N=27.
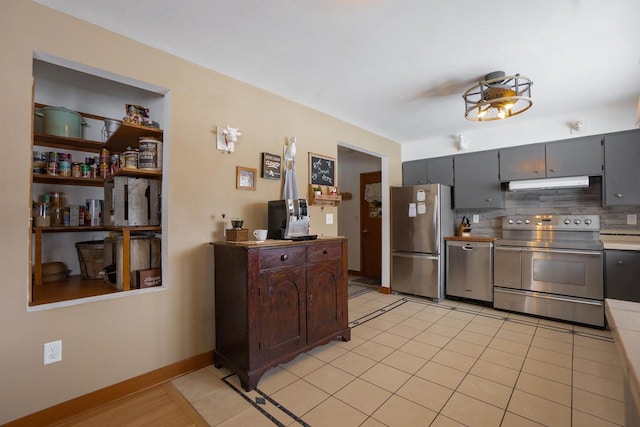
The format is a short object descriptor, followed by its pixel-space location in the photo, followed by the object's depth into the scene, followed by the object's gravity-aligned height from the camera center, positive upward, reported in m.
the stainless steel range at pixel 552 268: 3.03 -0.58
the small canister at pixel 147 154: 2.08 +0.45
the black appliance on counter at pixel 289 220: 2.37 -0.03
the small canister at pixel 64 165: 2.11 +0.38
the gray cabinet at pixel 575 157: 3.25 +0.70
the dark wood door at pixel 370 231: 5.46 -0.27
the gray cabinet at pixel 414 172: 4.52 +0.71
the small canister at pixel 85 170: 2.24 +0.36
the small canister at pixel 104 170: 2.25 +0.36
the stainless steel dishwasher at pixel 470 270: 3.67 -0.70
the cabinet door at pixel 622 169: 3.05 +0.52
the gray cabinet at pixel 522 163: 3.57 +0.69
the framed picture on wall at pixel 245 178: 2.48 +0.34
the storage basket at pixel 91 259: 2.24 -0.33
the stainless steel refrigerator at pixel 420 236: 3.96 -0.28
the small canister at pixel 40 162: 2.04 +0.39
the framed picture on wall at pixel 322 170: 3.09 +0.52
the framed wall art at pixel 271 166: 2.65 +0.48
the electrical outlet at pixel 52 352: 1.64 -0.78
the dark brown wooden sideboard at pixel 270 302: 1.99 -0.65
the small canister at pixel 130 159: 2.07 +0.41
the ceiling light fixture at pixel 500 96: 2.27 +1.01
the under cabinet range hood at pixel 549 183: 3.31 +0.41
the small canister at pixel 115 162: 2.26 +0.43
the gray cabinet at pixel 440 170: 4.27 +0.70
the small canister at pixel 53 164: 2.06 +0.38
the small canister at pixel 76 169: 2.21 +0.36
